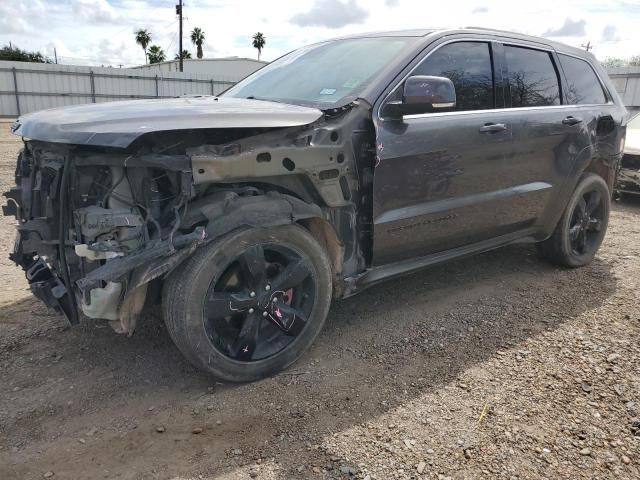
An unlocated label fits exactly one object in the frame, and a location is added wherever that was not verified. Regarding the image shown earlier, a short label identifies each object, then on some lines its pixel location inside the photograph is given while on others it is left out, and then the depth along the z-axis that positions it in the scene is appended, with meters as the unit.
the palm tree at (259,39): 68.69
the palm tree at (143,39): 68.44
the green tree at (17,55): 47.00
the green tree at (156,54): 64.25
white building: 38.53
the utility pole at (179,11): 34.12
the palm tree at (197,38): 61.34
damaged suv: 2.48
